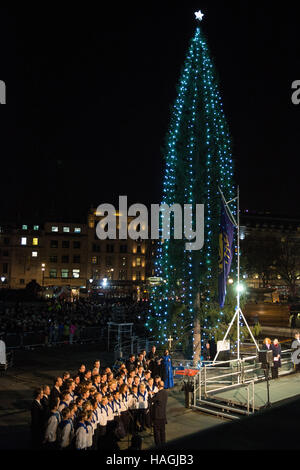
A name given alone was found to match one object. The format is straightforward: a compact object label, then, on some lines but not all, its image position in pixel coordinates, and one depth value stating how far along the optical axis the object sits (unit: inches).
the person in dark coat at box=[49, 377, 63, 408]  354.3
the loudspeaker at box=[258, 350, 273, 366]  456.0
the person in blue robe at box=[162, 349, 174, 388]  555.2
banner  557.0
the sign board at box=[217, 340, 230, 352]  608.4
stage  451.8
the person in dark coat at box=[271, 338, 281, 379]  559.2
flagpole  555.8
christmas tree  729.0
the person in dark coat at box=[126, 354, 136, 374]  505.0
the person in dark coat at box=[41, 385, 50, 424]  321.3
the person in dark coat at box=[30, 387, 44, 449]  317.1
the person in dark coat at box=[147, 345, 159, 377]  546.6
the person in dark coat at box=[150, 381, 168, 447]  350.9
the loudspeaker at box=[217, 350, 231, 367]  648.9
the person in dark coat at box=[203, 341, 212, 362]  679.1
